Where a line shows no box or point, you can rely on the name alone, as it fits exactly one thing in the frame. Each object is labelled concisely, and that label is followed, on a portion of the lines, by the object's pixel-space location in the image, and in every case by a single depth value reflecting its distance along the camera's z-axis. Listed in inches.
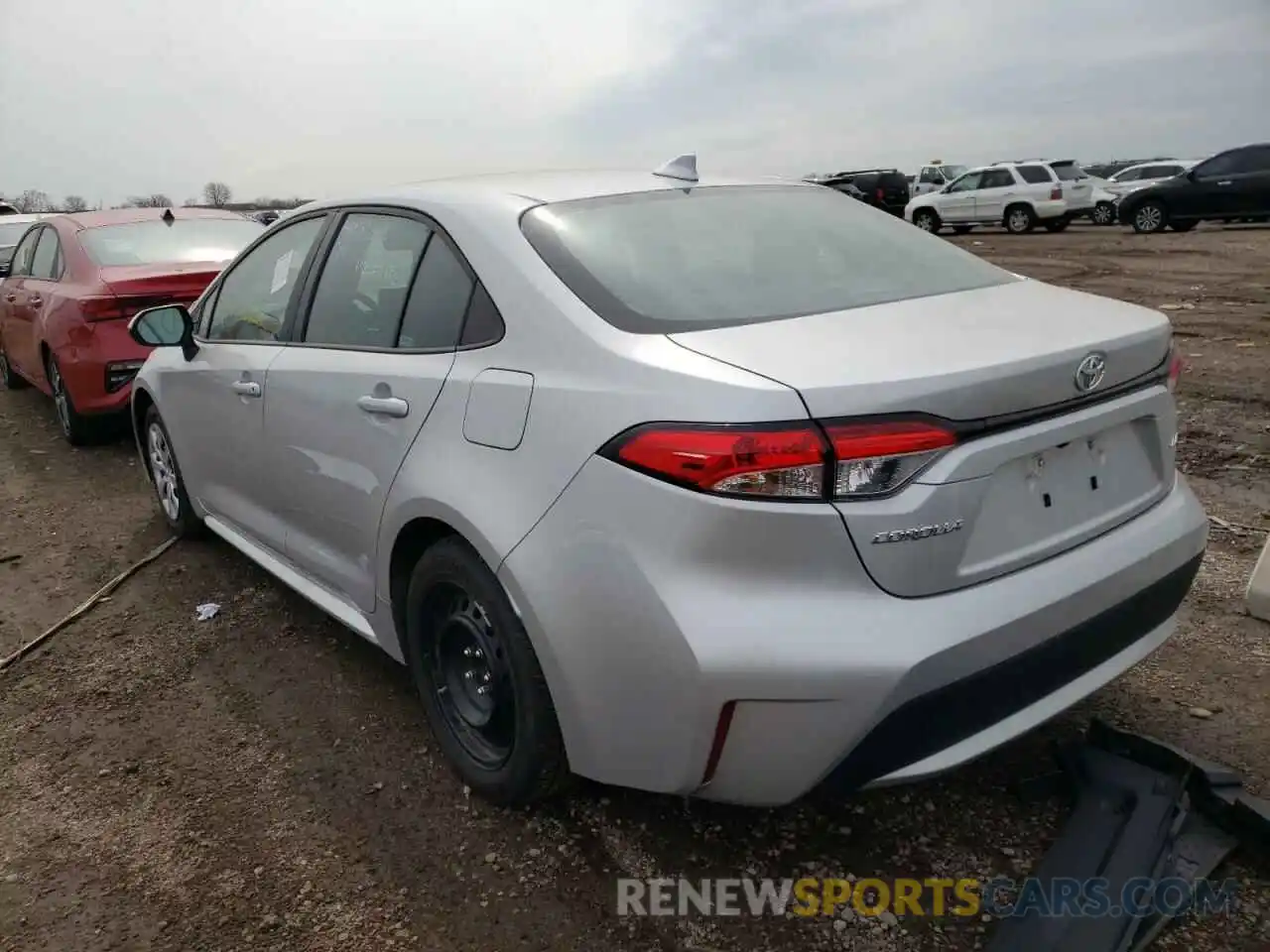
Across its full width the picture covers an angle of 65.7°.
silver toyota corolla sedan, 71.9
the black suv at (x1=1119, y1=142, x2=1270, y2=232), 747.4
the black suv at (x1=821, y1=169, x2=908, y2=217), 1088.2
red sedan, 231.1
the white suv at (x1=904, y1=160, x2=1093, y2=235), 874.1
